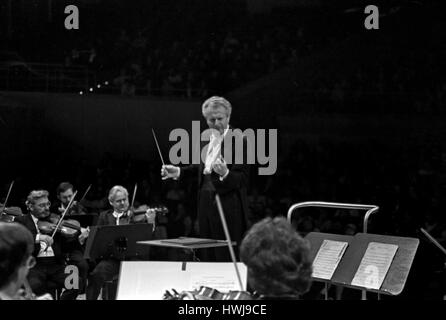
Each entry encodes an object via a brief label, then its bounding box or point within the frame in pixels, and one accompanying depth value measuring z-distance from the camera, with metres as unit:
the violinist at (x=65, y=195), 11.11
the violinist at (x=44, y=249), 9.82
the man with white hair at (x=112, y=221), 9.61
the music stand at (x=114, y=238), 8.72
